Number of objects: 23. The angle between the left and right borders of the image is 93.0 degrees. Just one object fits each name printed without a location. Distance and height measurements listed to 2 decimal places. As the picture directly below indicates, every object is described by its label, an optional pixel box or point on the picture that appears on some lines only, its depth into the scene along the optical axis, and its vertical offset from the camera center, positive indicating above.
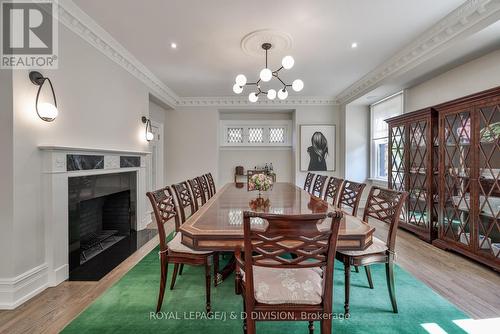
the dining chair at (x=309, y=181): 3.92 -0.27
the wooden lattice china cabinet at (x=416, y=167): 3.29 -0.02
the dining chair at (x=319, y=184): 3.36 -0.28
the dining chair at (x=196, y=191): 2.77 -0.33
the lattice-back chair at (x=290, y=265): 1.12 -0.50
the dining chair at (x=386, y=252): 1.73 -0.65
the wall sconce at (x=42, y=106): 2.07 +0.52
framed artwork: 5.66 +0.48
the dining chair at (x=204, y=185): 3.34 -0.31
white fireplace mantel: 2.15 -0.39
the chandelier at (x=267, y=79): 2.49 +1.00
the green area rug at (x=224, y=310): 1.66 -1.14
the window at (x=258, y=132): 6.11 +0.85
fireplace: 2.44 -0.80
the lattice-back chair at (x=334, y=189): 2.65 -0.29
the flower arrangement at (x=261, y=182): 2.53 -0.18
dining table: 1.40 -0.39
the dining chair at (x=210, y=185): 3.94 -0.34
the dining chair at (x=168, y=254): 1.75 -0.67
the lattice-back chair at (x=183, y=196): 2.20 -0.33
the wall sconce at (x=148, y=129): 4.07 +0.64
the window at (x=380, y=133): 4.66 +0.68
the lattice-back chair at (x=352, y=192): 2.32 -0.28
